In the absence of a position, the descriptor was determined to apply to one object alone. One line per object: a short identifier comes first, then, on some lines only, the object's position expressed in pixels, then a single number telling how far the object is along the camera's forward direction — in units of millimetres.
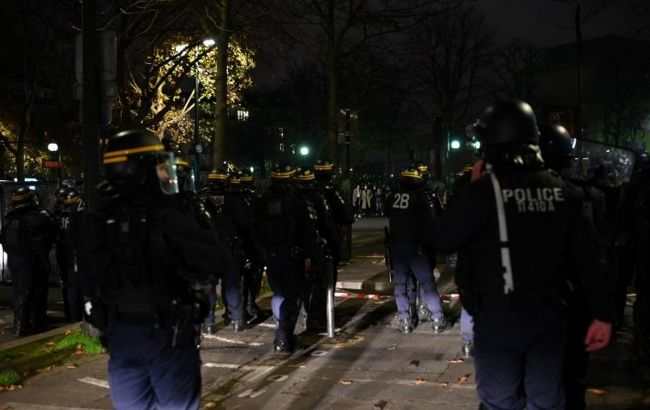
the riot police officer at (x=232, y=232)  9250
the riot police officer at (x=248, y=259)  9711
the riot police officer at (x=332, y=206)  9156
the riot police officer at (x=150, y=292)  3775
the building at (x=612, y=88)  45719
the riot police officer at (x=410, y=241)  8859
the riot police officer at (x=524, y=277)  3713
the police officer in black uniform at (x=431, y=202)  9023
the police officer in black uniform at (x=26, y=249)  9781
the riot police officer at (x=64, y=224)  10461
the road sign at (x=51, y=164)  28269
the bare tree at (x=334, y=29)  18031
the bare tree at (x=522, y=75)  45938
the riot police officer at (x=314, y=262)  8555
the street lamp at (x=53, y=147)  32812
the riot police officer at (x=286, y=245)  8086
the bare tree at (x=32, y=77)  21078
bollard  8728
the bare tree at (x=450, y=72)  42656
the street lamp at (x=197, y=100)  18266
